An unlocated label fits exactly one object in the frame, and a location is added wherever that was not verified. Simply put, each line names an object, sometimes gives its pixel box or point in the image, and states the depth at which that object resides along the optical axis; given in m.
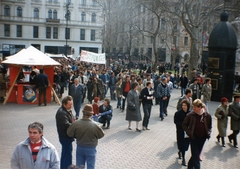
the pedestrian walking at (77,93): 12.66
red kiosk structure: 16.48
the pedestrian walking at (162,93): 13.49
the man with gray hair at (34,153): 4.37
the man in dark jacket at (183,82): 20.58
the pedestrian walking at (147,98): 11.34
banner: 25.12
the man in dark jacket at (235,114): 9.73
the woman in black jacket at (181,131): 8.02
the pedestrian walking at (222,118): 9.86
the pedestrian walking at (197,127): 6.86
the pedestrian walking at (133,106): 11.13
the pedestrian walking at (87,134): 5.94
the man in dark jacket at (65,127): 6.37
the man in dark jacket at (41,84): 15.59
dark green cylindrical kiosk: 19.41
